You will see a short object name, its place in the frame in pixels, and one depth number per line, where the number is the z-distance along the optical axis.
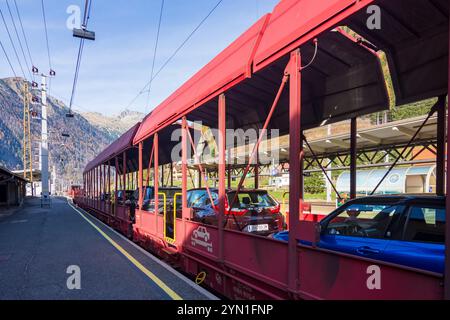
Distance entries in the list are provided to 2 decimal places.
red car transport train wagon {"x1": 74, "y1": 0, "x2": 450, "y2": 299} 3.00
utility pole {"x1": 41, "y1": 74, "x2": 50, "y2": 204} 31.17
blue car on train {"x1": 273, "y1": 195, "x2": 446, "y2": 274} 3.39
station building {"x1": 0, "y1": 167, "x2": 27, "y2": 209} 30.44
